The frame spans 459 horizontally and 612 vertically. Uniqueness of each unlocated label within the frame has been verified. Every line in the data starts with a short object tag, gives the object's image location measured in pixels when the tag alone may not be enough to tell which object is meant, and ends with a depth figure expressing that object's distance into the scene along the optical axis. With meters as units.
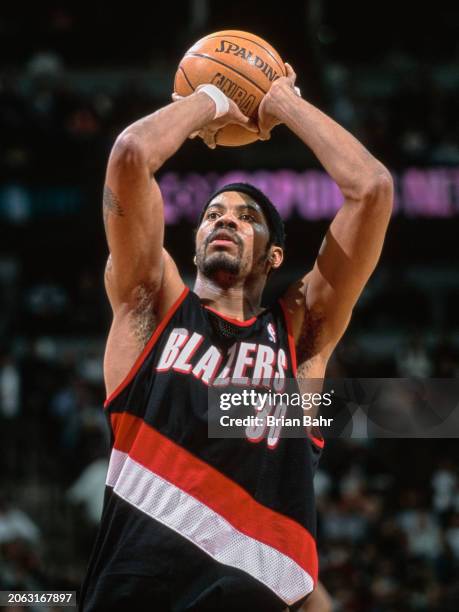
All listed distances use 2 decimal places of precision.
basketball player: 3.95
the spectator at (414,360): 14.55
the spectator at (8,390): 13.29
